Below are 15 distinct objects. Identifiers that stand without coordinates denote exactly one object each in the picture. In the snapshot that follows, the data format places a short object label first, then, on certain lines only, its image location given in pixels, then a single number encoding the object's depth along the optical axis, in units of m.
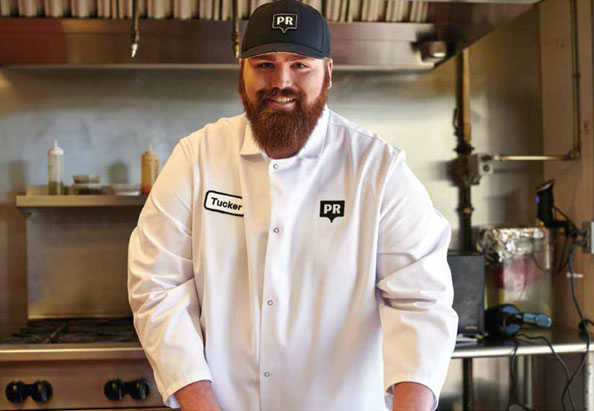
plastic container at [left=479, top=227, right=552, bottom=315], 2.61
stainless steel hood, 2.47
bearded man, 1.43
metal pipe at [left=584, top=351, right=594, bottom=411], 2.27
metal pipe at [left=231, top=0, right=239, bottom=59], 2.30
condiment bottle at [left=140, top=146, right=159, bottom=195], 2.54
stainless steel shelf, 2.40
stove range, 2.07
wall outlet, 2.39
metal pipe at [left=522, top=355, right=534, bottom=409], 2.75
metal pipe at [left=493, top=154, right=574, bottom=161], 2.60
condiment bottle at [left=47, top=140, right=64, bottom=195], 2.54
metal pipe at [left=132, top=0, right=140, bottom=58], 2.29
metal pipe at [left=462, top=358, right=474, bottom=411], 2.71
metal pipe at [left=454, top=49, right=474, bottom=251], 2.73
